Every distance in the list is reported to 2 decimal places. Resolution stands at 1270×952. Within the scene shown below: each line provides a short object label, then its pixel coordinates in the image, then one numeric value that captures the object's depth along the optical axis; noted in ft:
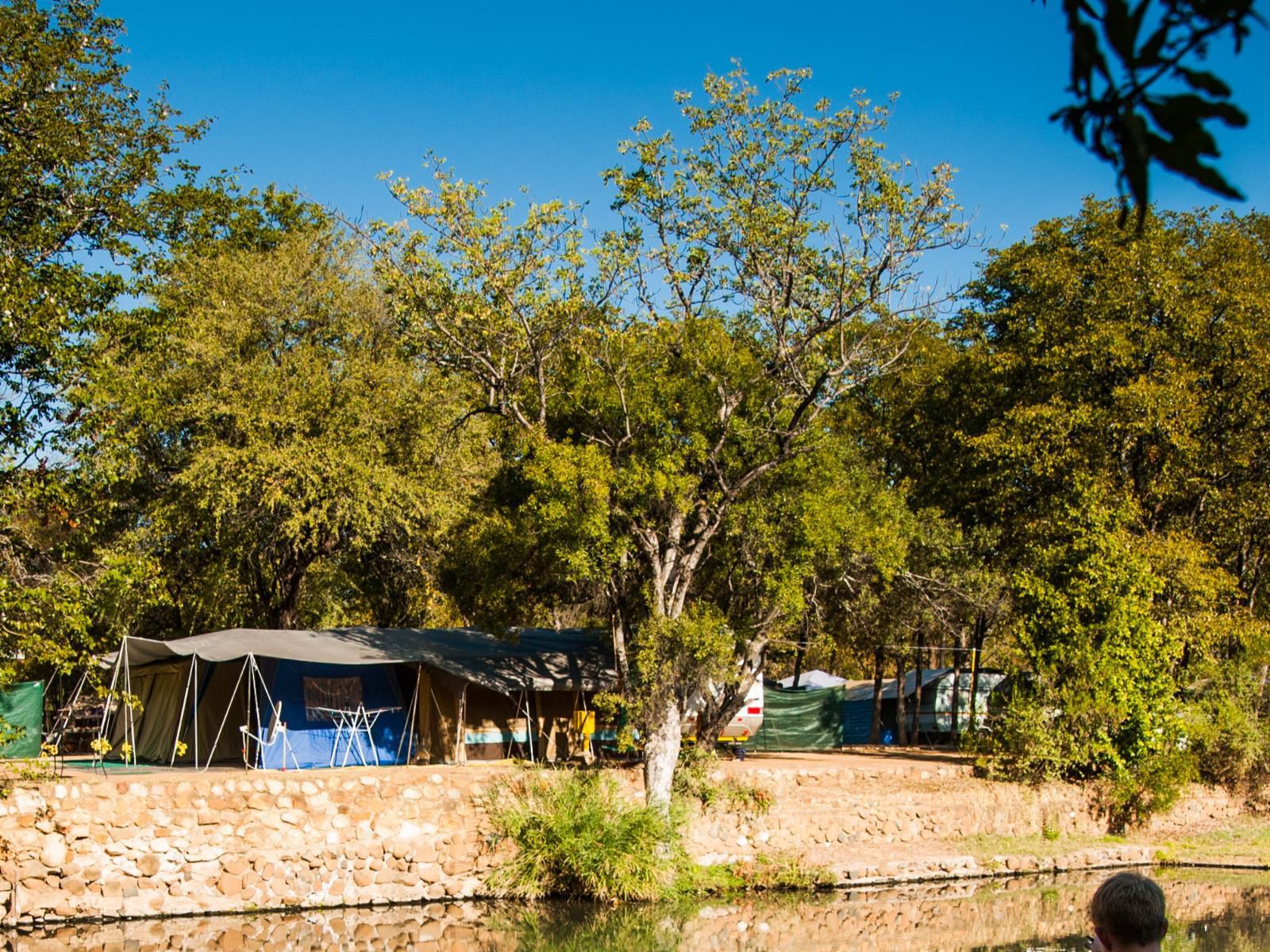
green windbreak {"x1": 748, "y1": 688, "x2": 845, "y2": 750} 85.97
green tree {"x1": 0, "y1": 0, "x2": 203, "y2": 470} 43.04
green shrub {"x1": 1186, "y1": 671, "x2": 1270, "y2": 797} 64.28
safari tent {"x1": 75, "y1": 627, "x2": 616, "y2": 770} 58.13
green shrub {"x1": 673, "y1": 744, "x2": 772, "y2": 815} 54.03
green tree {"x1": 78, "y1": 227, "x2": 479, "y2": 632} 66.90
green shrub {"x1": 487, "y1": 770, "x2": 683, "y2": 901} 47.85
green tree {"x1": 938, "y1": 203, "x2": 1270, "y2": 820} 62.39
